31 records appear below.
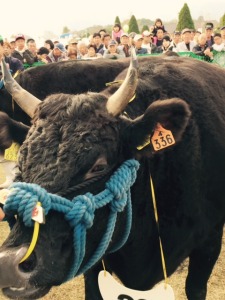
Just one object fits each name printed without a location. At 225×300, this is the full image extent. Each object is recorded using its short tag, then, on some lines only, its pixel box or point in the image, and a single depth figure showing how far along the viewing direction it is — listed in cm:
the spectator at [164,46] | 1187
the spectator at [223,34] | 1083
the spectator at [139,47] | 1116
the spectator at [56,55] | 1011
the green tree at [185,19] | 2866
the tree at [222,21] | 3015
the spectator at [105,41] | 1176
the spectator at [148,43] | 1203
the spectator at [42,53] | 1096
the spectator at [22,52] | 930
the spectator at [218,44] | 1032
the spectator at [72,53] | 918
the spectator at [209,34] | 1105
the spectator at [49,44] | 1322
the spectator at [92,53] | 1022
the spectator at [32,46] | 1191
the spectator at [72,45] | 927
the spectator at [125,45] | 1075
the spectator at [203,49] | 955
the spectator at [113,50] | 1036
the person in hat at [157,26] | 1409
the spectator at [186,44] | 1064
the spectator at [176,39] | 1156
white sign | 261
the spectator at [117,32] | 1402
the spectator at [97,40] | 1259
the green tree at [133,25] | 3921
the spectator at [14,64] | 705
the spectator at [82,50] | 1122
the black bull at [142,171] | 193
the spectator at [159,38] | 1336
